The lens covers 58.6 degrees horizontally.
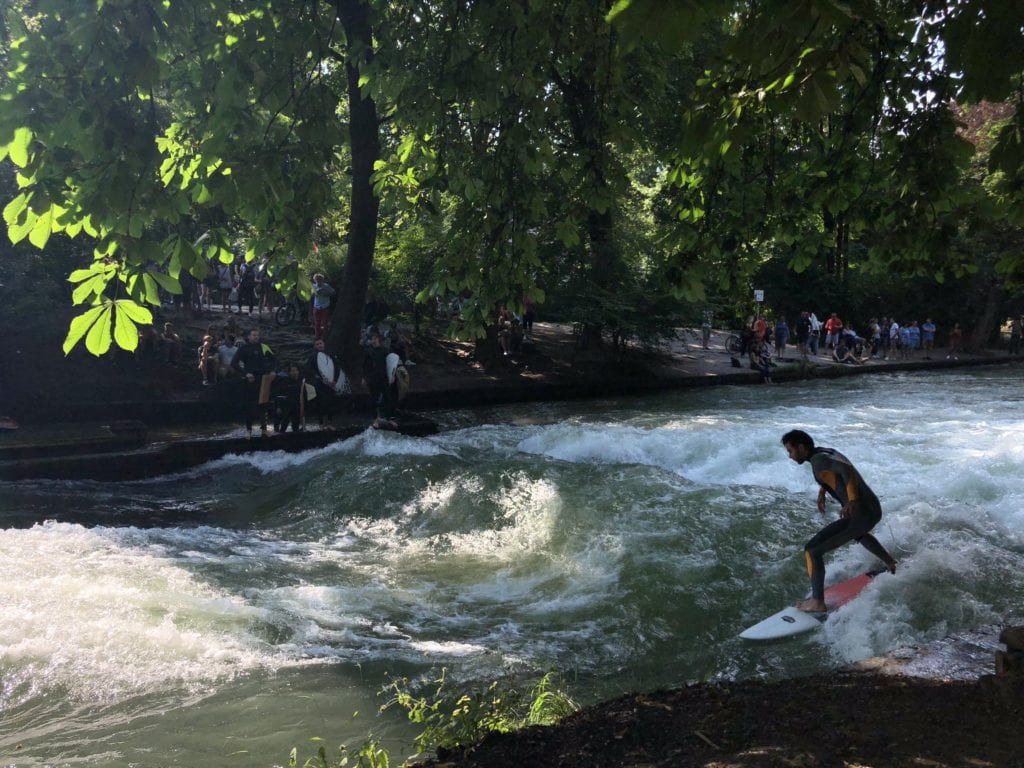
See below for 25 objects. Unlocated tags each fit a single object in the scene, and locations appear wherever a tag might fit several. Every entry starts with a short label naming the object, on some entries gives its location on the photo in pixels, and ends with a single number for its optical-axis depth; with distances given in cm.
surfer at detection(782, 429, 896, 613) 718
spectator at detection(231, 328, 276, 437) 1532
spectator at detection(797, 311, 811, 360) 3247
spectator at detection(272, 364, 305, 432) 1571
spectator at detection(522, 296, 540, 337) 2780
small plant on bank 454
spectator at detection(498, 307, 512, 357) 2480
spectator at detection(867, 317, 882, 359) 3438
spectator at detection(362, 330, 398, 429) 1595
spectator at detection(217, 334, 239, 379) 1820
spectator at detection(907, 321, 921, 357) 3678
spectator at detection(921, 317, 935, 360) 3647
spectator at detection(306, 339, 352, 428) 1695
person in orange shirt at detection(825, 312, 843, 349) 3291
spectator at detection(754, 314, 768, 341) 2739
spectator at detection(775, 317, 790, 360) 3136
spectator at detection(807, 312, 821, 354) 3284
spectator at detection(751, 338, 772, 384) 2673
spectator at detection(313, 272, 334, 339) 2156
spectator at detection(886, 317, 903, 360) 3469
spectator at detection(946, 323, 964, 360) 3622
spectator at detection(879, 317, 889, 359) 3554
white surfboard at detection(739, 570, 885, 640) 693
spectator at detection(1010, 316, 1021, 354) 3638
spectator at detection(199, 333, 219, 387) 1853
